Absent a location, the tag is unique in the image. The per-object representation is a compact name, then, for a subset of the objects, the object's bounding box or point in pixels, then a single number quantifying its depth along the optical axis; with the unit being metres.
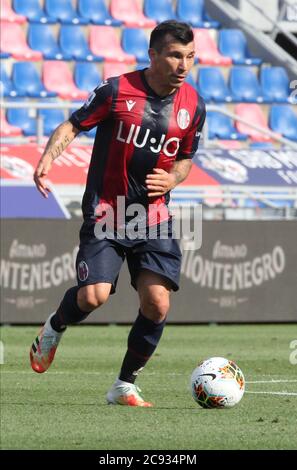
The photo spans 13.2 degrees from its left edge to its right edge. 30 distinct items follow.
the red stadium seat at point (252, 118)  23.98
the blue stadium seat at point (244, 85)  24.58
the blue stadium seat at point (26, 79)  22.19
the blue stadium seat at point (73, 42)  23.36
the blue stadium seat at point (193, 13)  25.12
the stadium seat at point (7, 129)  20.98
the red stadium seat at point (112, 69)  23.09
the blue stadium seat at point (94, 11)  24.02
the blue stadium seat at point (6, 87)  21.33
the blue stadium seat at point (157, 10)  24.80
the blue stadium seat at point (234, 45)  25.06
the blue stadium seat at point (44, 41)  22.88
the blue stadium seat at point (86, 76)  22.84
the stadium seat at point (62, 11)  23.59
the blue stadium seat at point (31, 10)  23.09
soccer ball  7.84
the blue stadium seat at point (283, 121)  24.48
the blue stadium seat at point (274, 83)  25.12
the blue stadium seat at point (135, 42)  23.89
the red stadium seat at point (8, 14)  22.73
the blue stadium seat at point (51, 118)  21.59
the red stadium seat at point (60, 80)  22.48
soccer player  7.91
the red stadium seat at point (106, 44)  23.59
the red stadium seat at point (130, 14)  24.28
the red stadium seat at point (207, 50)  24.59
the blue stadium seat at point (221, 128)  23.08
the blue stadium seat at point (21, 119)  21.50
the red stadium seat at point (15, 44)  22.52
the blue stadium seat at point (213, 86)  23.84
